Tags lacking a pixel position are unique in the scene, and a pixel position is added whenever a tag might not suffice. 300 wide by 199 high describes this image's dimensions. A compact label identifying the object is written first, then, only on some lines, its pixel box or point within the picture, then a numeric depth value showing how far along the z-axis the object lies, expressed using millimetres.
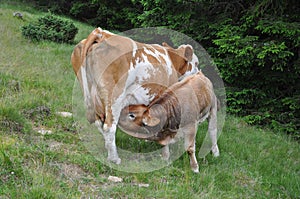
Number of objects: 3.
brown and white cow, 5273
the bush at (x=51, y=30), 12914
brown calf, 5109
